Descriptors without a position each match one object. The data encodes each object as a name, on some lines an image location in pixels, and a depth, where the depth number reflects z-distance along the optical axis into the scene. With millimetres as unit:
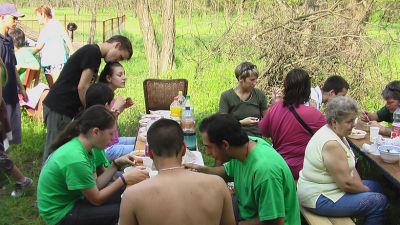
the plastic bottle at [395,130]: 3809
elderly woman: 2984
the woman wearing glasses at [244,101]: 4539
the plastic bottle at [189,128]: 3678
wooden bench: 3072
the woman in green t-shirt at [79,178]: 2730
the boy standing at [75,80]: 3941
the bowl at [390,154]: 3322
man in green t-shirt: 2443
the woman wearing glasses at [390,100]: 4160
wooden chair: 5555
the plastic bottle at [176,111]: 4263
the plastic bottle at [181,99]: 4551
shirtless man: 1935
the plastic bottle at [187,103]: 4221
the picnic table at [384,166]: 3100
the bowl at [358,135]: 4035
